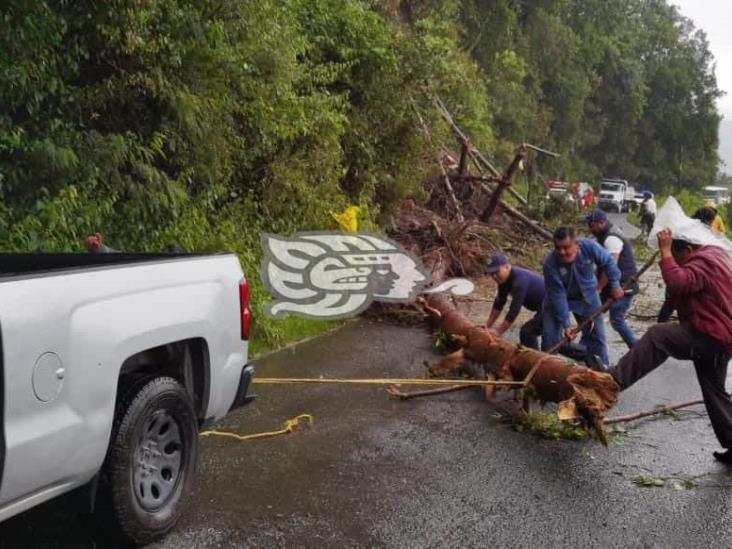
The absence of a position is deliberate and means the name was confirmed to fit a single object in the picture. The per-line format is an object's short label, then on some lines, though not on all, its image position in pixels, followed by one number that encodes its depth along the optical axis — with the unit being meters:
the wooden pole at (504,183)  14.38
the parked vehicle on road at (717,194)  42.37
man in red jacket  5.07
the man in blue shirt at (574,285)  6.87
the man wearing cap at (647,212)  22.19
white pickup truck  2.87
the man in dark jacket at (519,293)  7.57
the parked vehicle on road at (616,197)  42.06
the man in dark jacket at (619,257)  7.97
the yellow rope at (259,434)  5.54
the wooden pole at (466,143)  15.27
